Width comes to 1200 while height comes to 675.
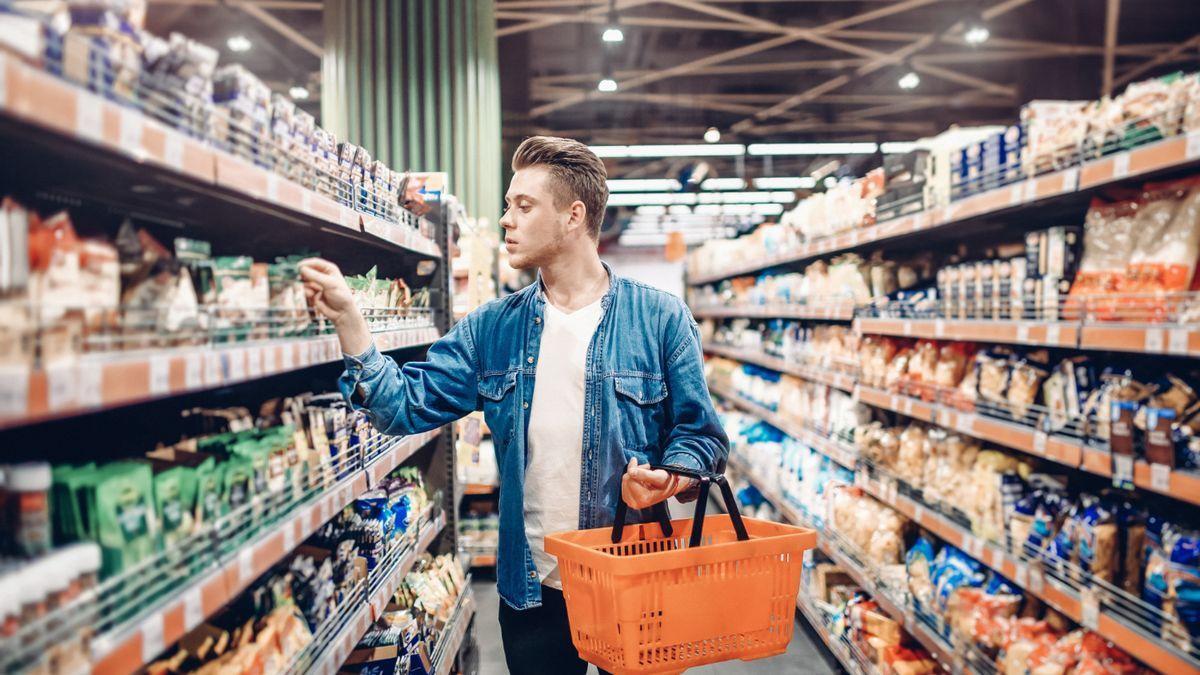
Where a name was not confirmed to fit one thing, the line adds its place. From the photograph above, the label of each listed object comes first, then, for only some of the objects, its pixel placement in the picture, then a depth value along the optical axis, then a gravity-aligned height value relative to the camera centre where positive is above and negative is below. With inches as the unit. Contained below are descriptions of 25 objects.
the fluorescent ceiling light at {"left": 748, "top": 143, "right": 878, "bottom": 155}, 432.1 +90.0
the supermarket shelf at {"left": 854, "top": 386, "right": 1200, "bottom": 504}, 72.2 -16.7
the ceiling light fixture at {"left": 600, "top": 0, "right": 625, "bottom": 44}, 240.7 +86.2
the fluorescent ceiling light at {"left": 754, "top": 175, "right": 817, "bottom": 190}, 526.0 +85.4
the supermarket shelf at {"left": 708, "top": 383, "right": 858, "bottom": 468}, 154.2 -30.7
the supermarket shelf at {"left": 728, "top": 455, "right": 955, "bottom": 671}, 110.0 -49.1
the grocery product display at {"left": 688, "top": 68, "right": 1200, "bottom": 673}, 78.3 -13.1
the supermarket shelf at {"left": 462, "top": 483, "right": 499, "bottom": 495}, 195.3 -46.2
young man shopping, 75.7 -8.8
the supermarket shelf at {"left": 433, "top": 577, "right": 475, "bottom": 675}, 104.5 -48.6
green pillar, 183.5 +54.8
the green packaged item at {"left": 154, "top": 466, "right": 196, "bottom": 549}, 49.9 -13.0
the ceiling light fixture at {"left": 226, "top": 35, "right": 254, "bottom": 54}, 280.8 +97.6
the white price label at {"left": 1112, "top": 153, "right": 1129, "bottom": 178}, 78.0 +14.2
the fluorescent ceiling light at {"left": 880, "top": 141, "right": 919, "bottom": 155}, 429.4 +91.7
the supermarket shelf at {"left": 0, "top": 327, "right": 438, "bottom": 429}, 34.5 -3.8
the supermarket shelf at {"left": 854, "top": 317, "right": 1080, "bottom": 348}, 87.2 -3.5
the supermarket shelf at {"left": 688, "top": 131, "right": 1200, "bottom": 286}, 72.4 +13.7
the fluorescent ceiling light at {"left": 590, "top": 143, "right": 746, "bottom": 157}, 431.8 +89.9
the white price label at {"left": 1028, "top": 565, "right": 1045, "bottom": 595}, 91.1 -32.8
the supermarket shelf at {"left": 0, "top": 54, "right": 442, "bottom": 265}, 35.1 +9.3
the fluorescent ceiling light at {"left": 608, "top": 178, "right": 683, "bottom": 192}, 514.3 +83.2
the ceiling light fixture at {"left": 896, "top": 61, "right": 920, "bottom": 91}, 314.7 +93.4
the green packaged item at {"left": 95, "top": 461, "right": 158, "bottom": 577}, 44.6 -12.4
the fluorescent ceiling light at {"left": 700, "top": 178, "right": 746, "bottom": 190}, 505.7 +81.5
